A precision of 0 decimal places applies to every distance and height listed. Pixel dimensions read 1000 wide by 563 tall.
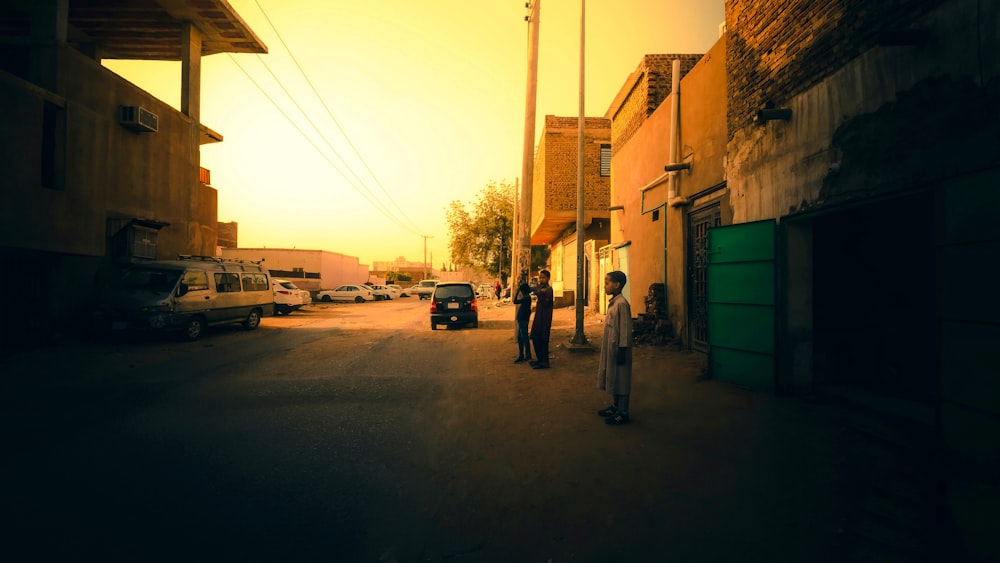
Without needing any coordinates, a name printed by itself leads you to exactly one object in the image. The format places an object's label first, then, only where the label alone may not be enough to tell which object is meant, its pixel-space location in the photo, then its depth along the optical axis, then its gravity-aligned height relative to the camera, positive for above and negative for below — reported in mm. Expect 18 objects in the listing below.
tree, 47625 +5433
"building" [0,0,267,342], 10734 +3585
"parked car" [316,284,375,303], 38250 -608
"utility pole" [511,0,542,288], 13383 +3798
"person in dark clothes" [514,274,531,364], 9922 -579
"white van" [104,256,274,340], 11758 -292
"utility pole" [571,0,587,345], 11156 +1241
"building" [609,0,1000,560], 3584 +906
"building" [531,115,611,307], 22156 +5386
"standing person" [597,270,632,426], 5328 -724
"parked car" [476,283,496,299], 50406 -381
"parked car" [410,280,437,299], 51562 -207
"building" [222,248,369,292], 39938 +1938
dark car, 16344 -607
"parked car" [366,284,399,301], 44044 -511
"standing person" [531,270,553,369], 9320 -686
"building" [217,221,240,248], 43688 +4658
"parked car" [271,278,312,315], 23750 -569
